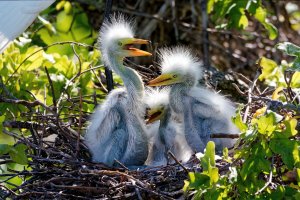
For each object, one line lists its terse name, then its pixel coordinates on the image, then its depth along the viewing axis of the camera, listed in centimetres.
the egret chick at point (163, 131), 727
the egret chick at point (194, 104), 721
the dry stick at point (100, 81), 829
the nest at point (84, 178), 641
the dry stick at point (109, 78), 795
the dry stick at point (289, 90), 681
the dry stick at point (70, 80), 777
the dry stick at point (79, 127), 703
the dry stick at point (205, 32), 1059
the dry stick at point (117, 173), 639
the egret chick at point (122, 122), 721
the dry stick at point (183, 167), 625
